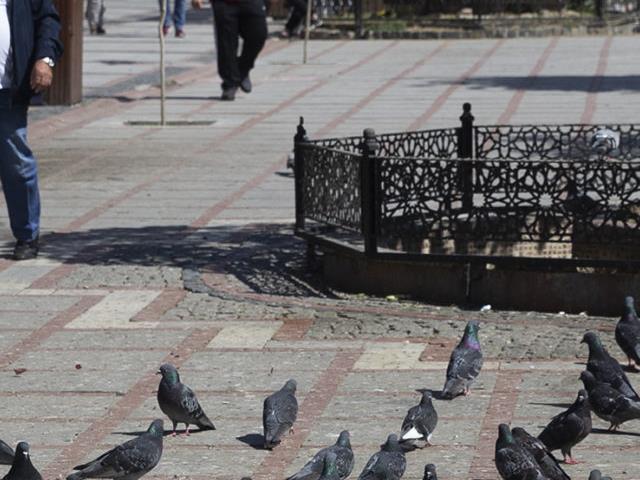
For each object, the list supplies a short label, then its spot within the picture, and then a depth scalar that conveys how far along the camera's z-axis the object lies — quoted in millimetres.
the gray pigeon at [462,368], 15406
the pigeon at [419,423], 13594
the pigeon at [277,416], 13866
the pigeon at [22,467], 11812
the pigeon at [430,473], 11734
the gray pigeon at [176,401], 14102
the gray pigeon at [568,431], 13172
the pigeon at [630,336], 16375
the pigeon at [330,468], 11562
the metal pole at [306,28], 51359
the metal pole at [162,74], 37156
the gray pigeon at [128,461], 12391
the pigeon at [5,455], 12906
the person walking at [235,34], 41469
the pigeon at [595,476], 11272
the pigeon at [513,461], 11969
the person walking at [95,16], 62219
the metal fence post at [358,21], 60566
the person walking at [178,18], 60219
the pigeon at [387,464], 12055
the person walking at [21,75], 21625
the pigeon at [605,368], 14437
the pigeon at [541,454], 12109
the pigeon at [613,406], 13977
